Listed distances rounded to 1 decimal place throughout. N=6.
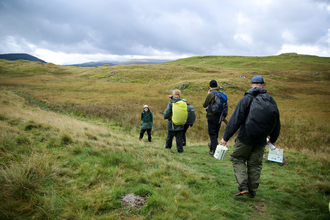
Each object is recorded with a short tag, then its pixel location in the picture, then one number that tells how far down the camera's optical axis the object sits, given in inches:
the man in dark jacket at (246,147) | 137.2
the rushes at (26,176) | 94.0
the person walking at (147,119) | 327.3
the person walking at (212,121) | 238.5
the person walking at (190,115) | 276.0
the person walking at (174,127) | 238.8
